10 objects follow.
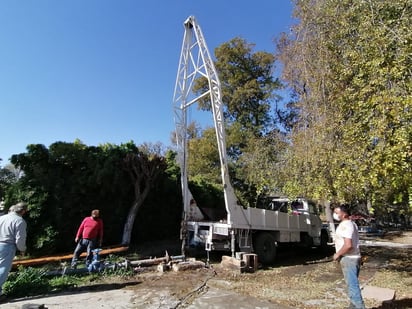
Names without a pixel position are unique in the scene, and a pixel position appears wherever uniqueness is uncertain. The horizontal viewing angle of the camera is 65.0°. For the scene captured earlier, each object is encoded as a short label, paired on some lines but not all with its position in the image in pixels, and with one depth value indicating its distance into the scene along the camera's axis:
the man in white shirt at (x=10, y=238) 5.22
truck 9.30
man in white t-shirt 4.38
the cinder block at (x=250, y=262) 8.48
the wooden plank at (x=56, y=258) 8.19
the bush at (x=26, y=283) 5.98
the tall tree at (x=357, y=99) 5.82
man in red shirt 7.79
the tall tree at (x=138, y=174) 11.53
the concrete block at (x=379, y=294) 5.28
